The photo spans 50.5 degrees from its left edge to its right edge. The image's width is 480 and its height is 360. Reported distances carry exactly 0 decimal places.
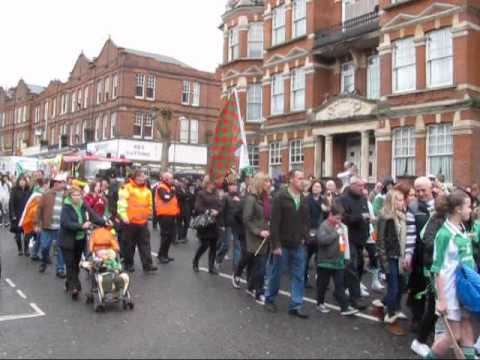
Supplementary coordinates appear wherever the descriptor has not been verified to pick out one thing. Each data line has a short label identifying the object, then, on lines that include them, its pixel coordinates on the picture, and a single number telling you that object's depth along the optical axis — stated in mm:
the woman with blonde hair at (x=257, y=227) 7879
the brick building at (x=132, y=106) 47125
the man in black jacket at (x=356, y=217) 7836
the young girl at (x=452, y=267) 4938
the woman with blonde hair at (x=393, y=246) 6559
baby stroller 7113
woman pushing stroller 7867
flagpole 12711
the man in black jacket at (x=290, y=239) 7070
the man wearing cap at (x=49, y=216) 10158
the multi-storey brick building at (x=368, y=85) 18938
